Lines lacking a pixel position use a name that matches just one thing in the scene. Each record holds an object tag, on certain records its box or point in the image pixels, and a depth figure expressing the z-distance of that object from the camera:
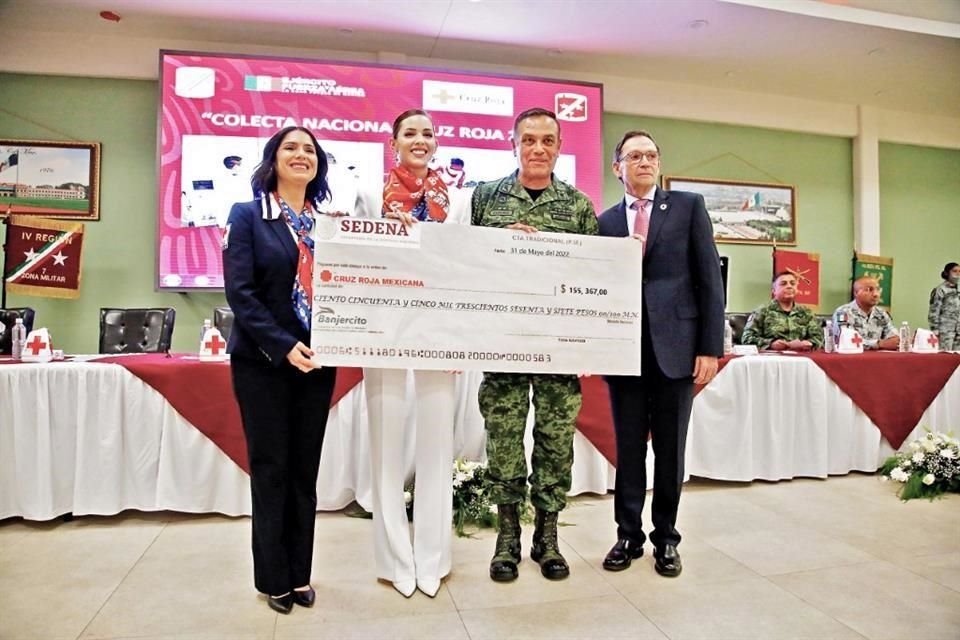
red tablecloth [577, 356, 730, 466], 2.80
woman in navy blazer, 1.51
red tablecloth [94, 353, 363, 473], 2.45
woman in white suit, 1.69
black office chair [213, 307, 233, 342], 3.54
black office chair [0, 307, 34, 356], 3.14
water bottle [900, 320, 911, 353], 3.60
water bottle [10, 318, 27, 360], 2.71
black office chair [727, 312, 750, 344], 4.39
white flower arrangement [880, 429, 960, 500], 2.88
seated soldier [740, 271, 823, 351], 3.71
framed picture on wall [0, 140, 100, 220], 4.64
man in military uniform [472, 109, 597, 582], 1.80
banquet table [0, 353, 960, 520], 2.38
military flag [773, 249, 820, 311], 5.79
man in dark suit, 1.86
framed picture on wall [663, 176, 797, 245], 5.88
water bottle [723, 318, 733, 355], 3.18
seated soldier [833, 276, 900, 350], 3.93
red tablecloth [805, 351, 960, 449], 3.15
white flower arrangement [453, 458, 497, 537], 2.42
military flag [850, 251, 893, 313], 6.10
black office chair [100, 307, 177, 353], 3.51
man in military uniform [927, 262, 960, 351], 5.59
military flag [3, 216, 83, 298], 4.26
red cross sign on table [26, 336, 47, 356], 2.57
